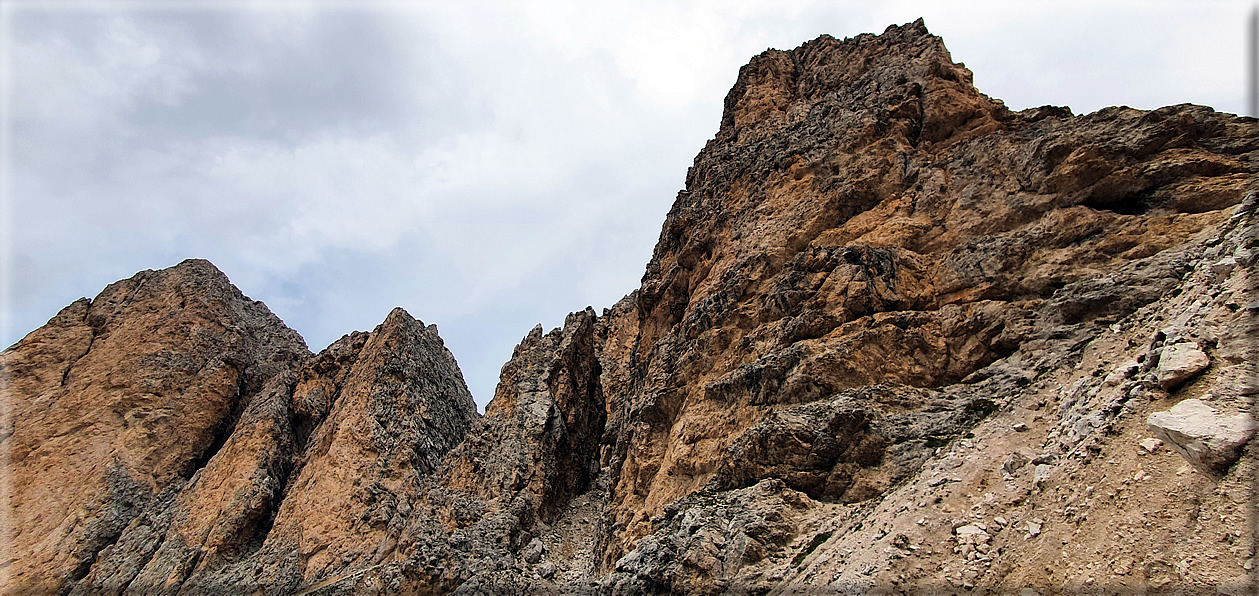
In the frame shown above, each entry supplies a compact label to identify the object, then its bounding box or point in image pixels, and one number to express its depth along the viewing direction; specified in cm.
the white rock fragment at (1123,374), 1421
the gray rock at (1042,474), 1389
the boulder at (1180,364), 1214
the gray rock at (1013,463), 1513
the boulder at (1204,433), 979
